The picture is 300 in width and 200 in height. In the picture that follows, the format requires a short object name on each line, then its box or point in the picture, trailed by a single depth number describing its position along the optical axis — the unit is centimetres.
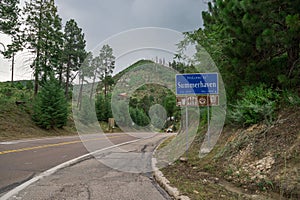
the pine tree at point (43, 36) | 2550
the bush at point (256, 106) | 593
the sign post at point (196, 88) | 740
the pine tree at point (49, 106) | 2459
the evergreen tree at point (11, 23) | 2161
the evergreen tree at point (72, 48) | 3466
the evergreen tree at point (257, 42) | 580
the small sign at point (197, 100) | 772
